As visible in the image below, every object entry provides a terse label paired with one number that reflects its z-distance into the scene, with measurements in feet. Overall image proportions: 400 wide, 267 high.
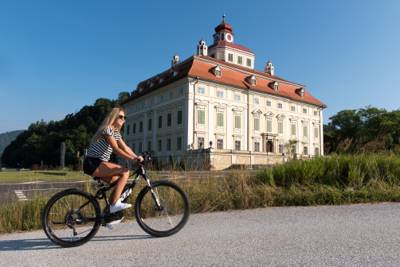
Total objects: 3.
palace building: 161.48
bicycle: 15.24
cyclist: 15.31
